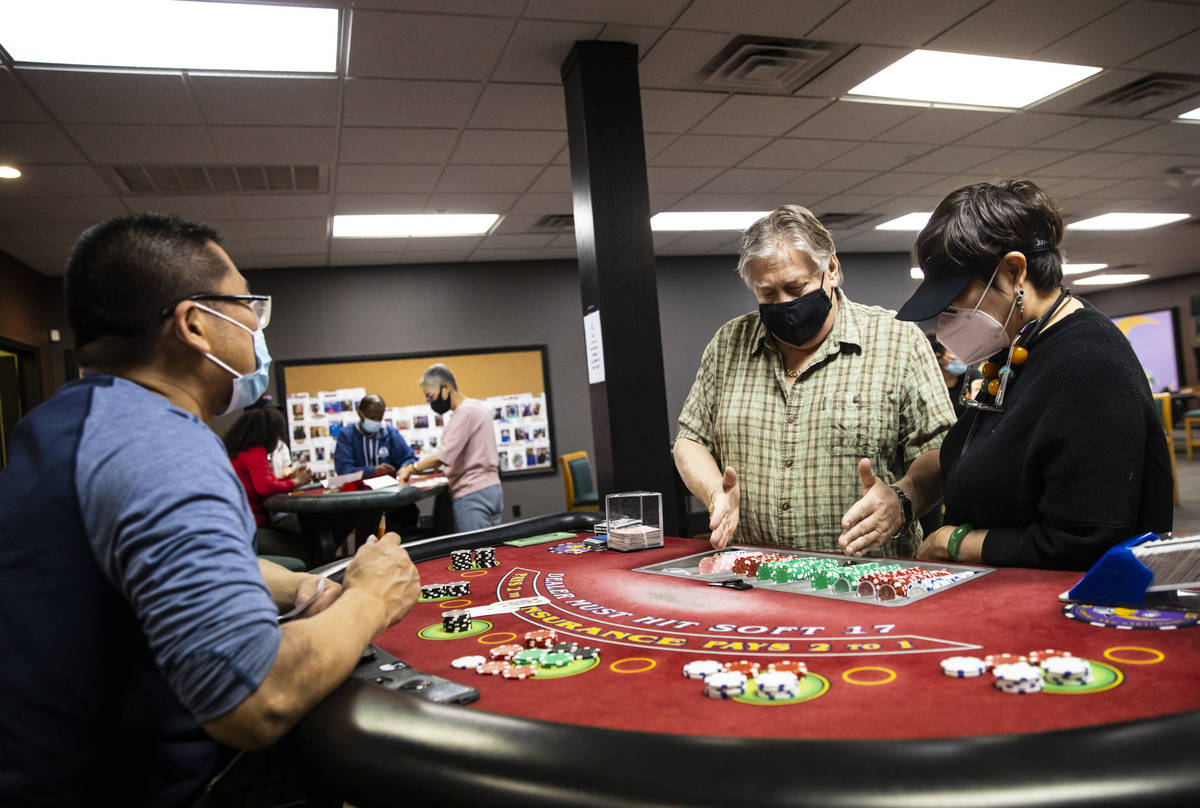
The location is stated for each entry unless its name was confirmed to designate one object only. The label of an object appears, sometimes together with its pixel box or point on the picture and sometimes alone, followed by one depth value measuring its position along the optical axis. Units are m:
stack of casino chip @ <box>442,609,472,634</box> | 1.40
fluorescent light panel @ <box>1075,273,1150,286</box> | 13.30
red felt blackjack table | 0.72
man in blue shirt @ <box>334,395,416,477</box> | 6.37
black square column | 3.74
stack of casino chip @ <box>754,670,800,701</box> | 0.95
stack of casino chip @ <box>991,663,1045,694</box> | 0.92
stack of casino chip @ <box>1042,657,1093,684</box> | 0.92
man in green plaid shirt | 2.12
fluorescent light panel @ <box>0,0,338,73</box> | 3.08
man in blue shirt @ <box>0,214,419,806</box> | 0.92
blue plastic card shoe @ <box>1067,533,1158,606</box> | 1.17
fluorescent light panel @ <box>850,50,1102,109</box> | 4.27
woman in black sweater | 1.38
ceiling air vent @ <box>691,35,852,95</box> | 3.85
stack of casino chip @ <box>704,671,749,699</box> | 0.97
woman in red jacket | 4.91
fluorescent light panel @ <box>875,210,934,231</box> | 7.83
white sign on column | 3.82
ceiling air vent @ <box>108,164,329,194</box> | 4.88
